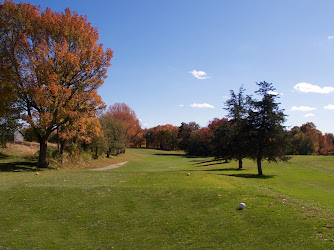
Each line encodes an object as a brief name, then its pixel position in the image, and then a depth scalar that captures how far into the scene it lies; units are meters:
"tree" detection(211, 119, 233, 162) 34.78
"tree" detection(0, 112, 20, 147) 23.73
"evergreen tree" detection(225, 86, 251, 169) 29.53
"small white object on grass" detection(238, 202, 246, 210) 9.98
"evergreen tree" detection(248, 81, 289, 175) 27.69
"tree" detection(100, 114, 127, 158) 54.34
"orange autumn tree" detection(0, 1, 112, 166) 22.53
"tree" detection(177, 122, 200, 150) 100.89
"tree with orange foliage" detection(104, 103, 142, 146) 76.81
